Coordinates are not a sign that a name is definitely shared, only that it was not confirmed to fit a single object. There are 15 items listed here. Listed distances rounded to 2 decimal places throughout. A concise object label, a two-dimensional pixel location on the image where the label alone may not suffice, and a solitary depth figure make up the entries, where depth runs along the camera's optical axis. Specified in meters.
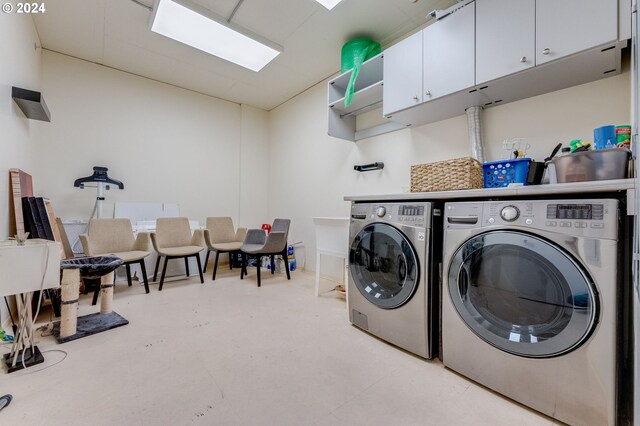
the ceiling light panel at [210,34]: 2.49
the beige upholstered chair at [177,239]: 3.16
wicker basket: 1.70
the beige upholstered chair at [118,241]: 2.87
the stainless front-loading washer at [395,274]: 1.64
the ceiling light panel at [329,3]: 2.35
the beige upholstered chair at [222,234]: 3.58
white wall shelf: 2.68
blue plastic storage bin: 1.69
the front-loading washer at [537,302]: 1.07
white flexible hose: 2.12
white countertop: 1.06
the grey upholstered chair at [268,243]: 3.25
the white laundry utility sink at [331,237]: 2.57
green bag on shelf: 2.69
